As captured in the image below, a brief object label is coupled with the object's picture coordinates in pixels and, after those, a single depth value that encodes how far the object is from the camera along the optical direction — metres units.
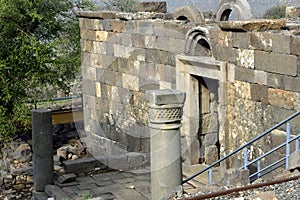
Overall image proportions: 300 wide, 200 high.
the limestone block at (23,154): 14.80
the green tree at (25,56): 15.59
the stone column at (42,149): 11.34
